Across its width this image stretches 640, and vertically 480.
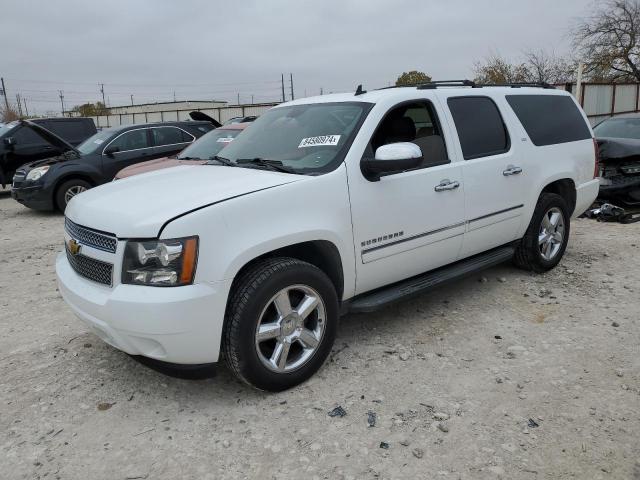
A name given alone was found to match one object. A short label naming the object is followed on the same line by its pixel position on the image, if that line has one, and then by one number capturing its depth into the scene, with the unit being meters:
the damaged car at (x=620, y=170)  7.49
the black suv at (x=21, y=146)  11.42
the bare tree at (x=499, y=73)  30.95
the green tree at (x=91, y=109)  56.59
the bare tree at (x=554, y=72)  32.84
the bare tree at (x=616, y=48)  31.95
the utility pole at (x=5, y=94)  48.71
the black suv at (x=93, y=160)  9.27
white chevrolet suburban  2.73
